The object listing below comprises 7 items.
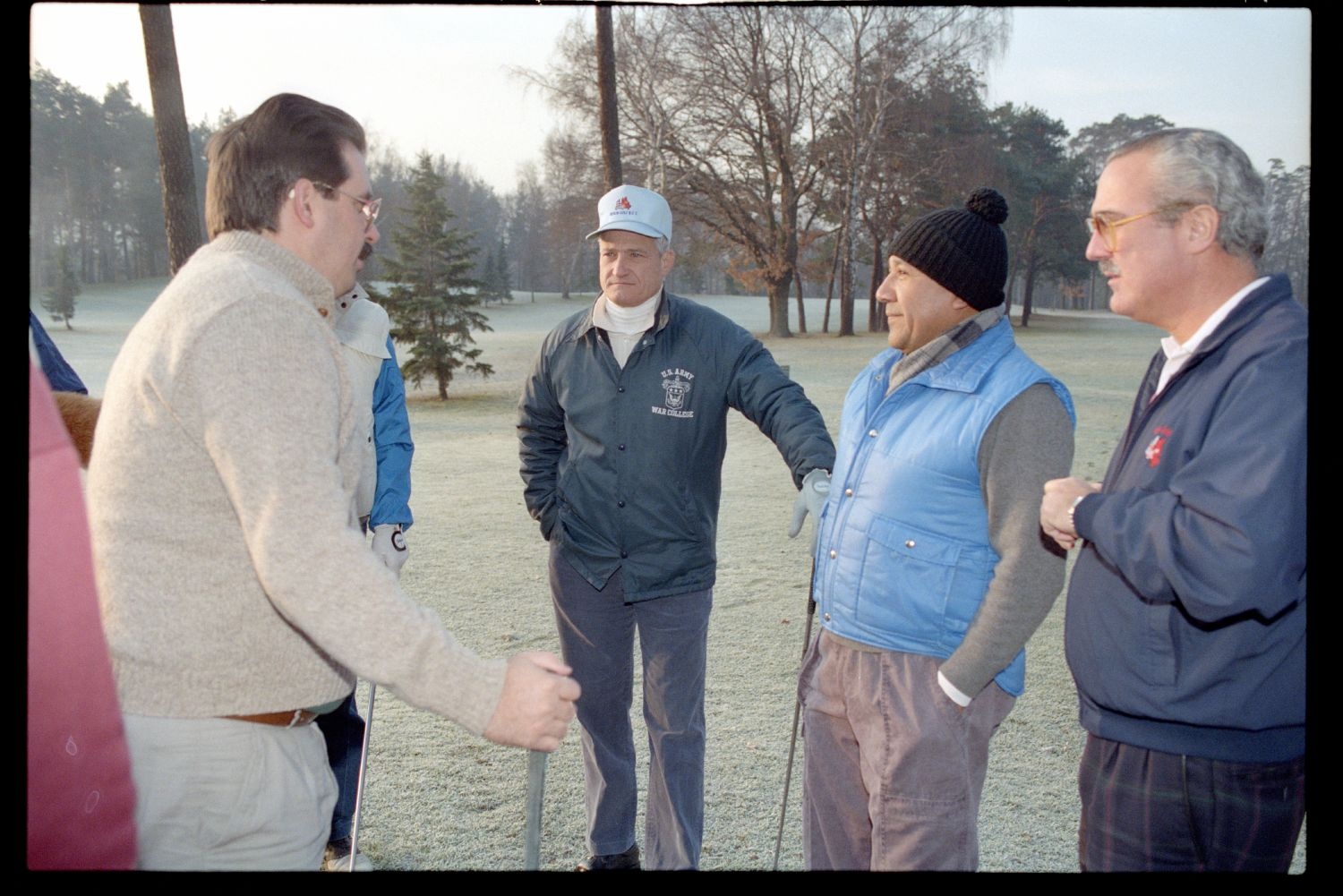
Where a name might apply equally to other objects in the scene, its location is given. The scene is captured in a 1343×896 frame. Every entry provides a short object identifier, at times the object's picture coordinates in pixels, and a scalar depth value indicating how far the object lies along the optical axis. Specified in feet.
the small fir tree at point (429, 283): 60.18
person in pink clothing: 4.09
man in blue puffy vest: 7.14
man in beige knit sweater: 4.95
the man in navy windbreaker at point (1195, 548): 5.51
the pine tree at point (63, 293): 69.87
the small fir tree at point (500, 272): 115.55
